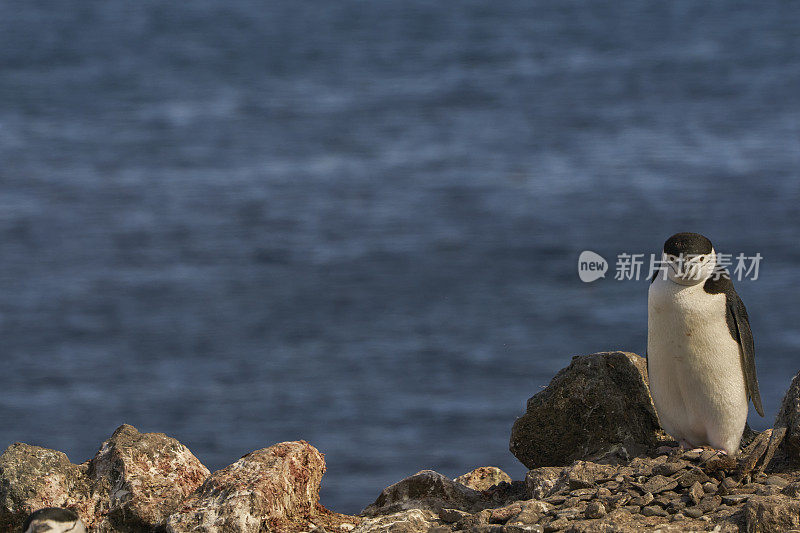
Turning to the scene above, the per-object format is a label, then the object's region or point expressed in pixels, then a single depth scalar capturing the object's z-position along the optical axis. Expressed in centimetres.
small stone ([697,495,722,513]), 1145
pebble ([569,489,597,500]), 1182
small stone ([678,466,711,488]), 1203
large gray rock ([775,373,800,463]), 1296
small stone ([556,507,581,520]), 1128
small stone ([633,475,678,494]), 1190
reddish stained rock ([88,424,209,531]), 1269
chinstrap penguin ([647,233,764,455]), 1365
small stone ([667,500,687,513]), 1150
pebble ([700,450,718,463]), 1270
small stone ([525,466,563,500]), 1252
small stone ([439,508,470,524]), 1233
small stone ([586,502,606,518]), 1123
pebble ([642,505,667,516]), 1140
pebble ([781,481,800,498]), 1156
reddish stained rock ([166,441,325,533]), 1207
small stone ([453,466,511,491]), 1480
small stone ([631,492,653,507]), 1161
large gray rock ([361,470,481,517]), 1323
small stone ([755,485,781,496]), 1181
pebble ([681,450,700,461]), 1284
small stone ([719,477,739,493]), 1200
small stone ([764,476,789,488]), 1217
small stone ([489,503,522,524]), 1153
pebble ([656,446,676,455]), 1388
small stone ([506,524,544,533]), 1095
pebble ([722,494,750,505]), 1158
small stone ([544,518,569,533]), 1102
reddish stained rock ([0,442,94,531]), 1295
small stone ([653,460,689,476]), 1229
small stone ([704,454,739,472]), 1245
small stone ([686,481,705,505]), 1168
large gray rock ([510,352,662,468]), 1437
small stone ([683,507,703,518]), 1131
